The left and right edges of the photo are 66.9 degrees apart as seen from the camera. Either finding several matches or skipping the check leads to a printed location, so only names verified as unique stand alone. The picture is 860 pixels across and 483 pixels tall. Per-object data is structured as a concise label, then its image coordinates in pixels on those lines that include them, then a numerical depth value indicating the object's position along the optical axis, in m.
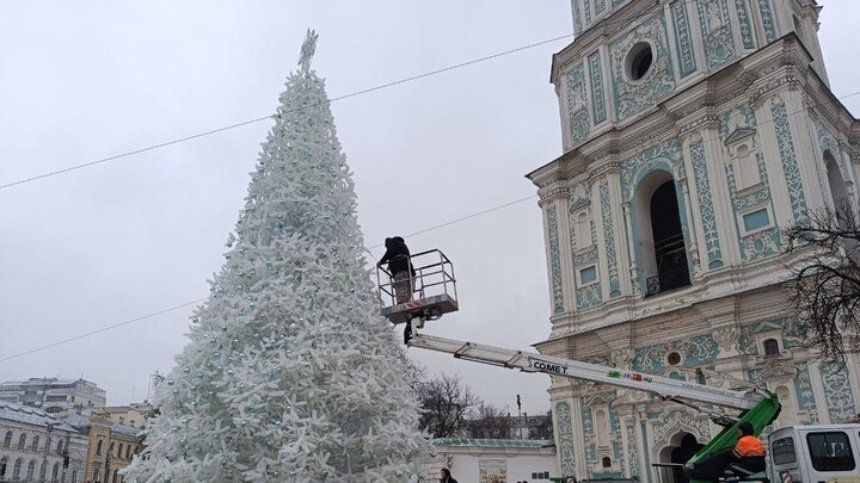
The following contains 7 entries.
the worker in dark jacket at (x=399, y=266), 9.86
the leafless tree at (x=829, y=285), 11.58
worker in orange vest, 7.79
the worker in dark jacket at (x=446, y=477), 11.69
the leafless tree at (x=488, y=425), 60.83
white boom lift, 9.38
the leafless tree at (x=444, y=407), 44.47
